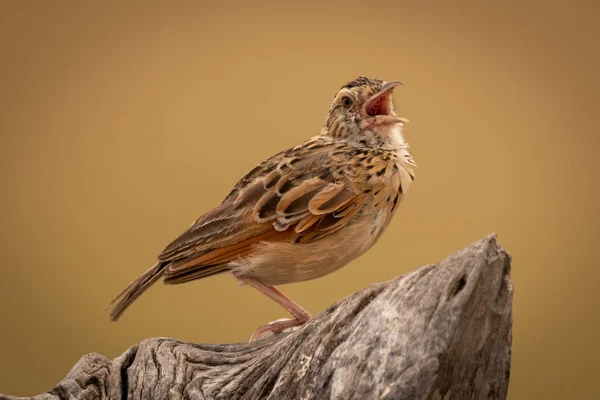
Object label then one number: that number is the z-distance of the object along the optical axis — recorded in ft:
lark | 27.68
